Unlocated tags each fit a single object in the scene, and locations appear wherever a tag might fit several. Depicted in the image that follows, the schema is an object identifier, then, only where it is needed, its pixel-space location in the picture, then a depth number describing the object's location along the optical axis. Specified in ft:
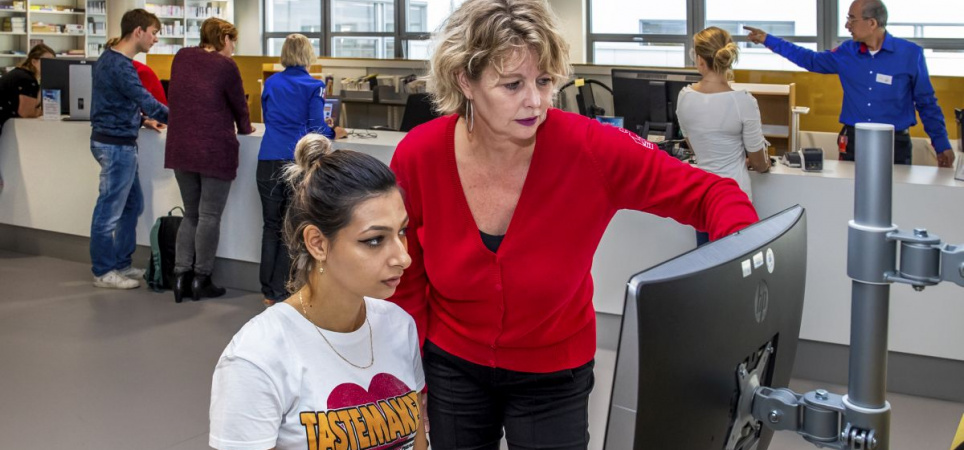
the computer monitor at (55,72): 20.83
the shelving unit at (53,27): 38.63
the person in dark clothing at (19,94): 20.47
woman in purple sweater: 16.07
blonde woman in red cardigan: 5.15
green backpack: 17.67
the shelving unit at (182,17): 42.65
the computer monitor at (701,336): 2.68
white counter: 12.28
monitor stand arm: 2.66
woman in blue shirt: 15.72
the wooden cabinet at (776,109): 20.57
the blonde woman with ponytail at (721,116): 12.69
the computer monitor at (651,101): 15.88
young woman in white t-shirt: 4.81
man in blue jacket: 16.72
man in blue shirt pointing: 17.26
